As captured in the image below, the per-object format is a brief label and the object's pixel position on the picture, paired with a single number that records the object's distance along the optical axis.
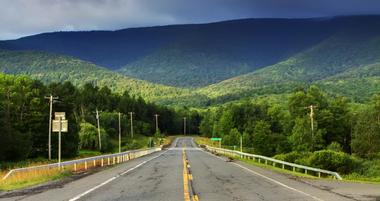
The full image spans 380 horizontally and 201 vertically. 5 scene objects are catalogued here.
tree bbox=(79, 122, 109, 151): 103.19
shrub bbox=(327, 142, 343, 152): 89.03
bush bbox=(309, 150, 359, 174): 48.84
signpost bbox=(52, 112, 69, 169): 30.53
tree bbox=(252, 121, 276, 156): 105.51
